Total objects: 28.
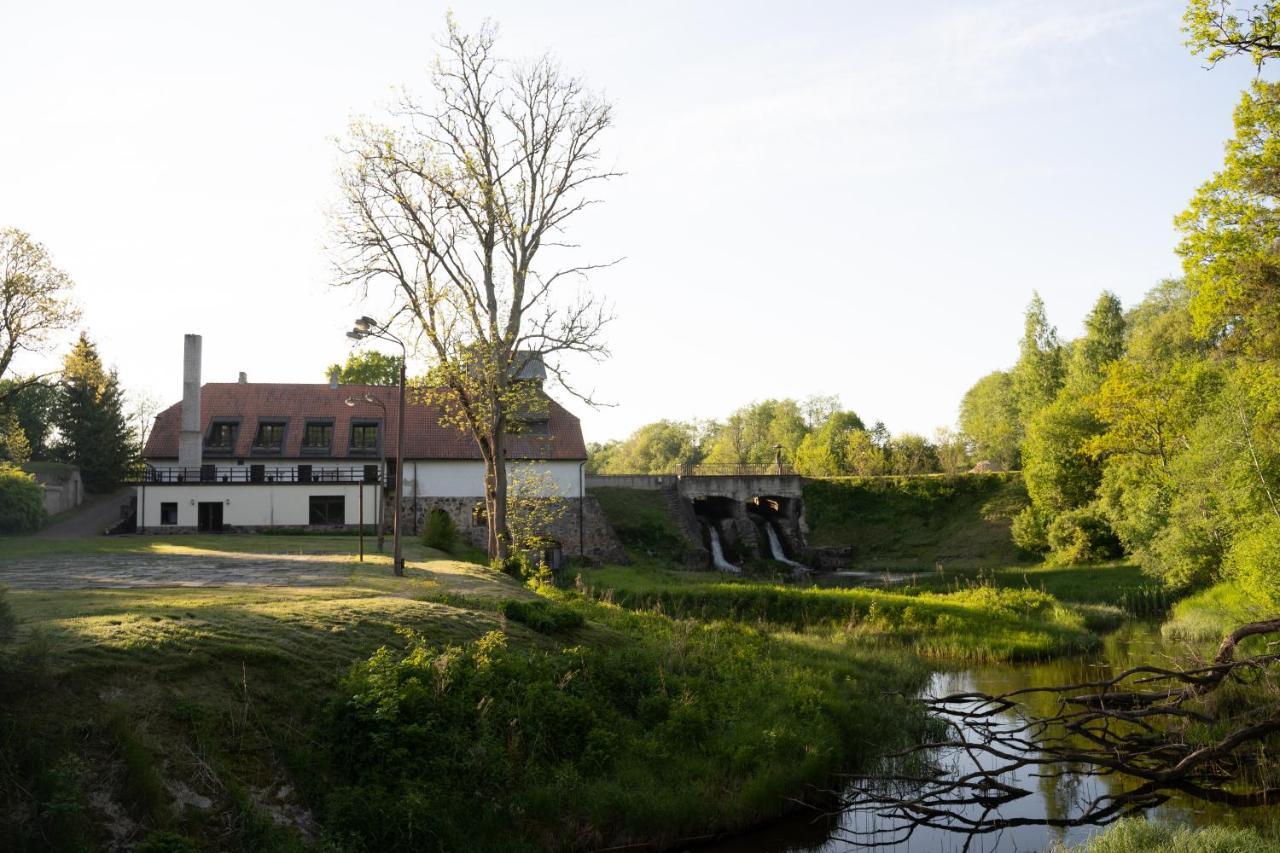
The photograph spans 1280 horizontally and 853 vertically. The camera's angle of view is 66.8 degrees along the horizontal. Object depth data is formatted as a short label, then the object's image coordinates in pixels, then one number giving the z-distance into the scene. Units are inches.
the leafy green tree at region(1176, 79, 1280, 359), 738.8
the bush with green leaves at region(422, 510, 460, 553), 1298.0
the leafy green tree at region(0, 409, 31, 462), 1813.5
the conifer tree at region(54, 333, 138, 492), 1999.3
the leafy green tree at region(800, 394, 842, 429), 3882.9
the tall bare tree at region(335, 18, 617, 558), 1036.5
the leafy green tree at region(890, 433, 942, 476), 2277.3
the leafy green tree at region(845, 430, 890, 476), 2223.2
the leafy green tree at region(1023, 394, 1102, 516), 1633.9
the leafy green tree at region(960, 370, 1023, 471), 2433.6
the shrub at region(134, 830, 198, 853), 304.0
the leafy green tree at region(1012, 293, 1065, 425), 2358.5
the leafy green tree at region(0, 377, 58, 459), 2172.7
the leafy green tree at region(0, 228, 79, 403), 1418.6
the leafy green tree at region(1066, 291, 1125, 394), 2122.3
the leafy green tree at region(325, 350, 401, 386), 2274.9
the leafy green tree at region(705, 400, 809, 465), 3543.3
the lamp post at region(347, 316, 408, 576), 821.2
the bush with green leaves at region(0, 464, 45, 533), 1445.6
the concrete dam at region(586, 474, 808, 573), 1791.3
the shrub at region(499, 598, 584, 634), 578.2
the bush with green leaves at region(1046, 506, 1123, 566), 1491.1
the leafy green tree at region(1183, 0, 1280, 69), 526.6
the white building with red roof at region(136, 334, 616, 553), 1563.7
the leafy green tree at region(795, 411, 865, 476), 2504.9
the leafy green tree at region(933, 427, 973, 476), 2172.7
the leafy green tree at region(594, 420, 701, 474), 3964.1
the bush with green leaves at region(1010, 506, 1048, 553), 1653.5
